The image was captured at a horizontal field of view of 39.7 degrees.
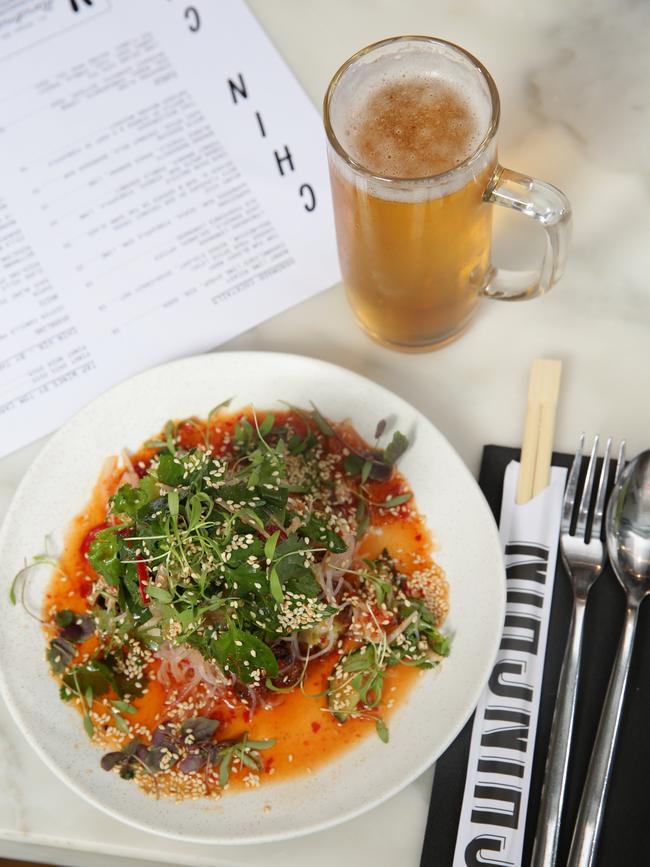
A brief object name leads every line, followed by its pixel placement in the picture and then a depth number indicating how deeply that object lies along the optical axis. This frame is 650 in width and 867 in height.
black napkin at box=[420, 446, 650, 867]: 1.08
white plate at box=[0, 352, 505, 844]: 1.08
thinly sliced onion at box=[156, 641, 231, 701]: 1.14
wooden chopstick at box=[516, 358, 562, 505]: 1.22
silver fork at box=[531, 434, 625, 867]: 1.06
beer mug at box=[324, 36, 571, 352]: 1.03
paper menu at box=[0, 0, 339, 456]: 1.36
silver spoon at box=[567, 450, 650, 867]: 1.06
